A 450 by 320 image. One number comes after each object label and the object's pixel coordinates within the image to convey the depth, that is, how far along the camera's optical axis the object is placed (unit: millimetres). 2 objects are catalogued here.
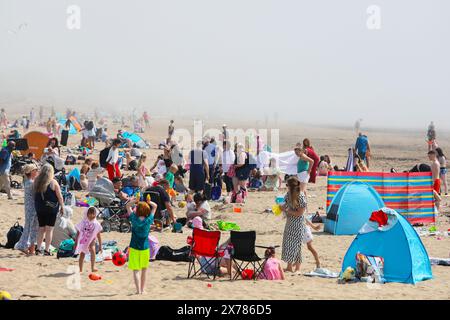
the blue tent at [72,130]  38781
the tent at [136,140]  32219
